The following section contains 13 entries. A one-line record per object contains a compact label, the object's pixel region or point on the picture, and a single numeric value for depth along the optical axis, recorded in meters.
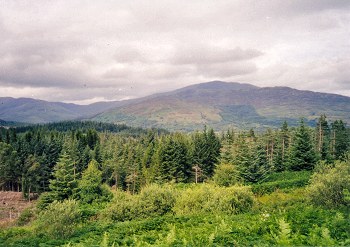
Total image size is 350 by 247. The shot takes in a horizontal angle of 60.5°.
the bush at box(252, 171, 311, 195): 43.17
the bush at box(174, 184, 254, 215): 27.69
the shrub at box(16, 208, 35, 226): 49.83
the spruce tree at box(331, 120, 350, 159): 69.00
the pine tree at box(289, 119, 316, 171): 57.09
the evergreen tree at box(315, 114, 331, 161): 62.97
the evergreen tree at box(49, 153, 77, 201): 56.01
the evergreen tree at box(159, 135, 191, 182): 72.38
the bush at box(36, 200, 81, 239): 21.59
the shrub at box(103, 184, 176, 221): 31.25
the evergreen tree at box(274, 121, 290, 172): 69.18
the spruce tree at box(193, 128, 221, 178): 78.31
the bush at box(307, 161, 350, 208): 20.66
